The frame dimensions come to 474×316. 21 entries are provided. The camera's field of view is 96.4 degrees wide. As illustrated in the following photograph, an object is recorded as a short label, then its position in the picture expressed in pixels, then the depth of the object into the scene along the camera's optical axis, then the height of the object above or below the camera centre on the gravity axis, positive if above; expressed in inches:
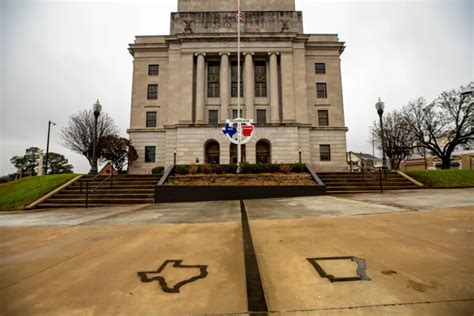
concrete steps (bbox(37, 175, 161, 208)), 446.0 -46.1
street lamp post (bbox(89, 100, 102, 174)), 615.4 +178.4
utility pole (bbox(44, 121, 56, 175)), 1117.1 +261.7
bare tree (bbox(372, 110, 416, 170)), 1133.1 +190.5
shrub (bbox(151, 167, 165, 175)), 913.5 +14.0
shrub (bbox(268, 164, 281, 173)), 594.9 +12.9
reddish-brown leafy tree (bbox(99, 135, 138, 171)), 962.1 +108.3
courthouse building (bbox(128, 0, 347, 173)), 946.7 +407.0
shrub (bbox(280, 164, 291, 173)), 597.5 +12.8
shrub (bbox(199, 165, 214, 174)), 592.6 +11.1
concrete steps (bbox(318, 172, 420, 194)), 533.5 -27.7
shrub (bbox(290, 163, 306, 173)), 617.5 +13.0
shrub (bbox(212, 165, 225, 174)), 591.2 +10.9
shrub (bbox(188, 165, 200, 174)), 594.4 +11.4
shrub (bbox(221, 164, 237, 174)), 590.6 +13.5
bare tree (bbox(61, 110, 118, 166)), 1149.7 +226.3
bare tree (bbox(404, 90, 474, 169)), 947.3 +235.8
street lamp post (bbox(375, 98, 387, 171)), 676.1 +209.9
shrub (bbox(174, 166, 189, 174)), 595.3 +8.8
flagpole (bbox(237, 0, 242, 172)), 655.8 +127.6
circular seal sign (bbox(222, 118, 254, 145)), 660.1 +142.3
